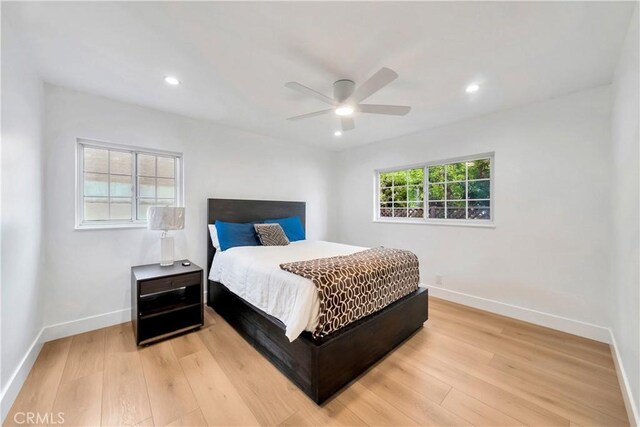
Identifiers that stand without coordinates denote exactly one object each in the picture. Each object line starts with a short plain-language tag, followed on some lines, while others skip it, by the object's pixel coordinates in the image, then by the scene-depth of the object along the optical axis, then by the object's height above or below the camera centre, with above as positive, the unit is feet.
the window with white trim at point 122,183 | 8.41 +1.04
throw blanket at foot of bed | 5.68 -1.87
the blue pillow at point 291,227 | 12.23 -0.78
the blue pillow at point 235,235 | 9.94 -0.97
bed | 5.32 -3.23
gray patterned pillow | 10.49 -1.01
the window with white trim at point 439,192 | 10.44 +0.95
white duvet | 5.52 -1.90
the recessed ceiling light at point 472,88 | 7.59 +3.87
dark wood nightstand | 7.36 -3.00
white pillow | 10.14 -0.98
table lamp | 8.29 -0.39
